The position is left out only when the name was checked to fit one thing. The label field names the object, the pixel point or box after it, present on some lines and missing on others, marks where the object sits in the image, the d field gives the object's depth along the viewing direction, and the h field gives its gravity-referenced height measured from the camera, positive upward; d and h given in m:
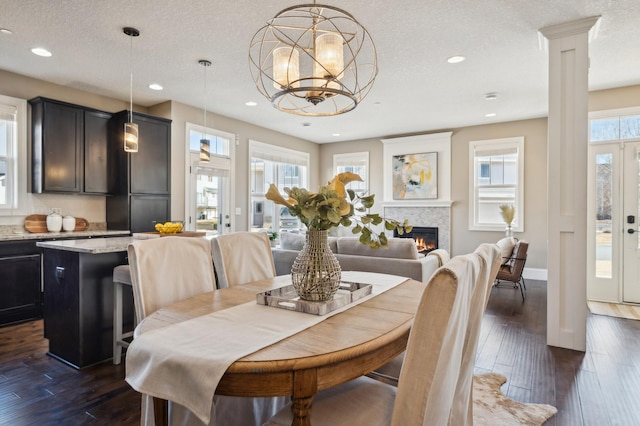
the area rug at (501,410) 1.95 -1.17
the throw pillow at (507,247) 4.63 -0.49
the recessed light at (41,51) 3.48 +1.58
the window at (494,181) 6.13 +0.52
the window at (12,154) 4.10 +0.64
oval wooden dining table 0.99 -0.43
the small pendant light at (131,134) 3.13 +0.67
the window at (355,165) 7.80 +1.03
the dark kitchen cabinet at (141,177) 4.65 +0.44
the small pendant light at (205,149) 4.08 +0.70
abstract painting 6.90 +0.68
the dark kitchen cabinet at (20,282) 3.66 -0.79
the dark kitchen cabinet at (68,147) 4.12 +0.76
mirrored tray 1.41 -0.40
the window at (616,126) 4.46 +1.09
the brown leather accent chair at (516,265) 4.48 -0.72
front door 4.36 -0.17
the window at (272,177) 6.56 +0.66
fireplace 6.82 -0.52
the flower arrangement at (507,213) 5.93 -0.06
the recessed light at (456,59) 3.65 +1.59
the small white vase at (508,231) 5.91 -0.36
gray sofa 3.51 -0.51
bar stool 2.66 -0.86
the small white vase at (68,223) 4.41 -0.18
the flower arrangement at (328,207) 1.46 +0.01
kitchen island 2.60 -0.69
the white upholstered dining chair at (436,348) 0.90 -0.37
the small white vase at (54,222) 4.25 -0.16
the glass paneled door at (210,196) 5.43 +0.21
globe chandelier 1.75 +0.81
